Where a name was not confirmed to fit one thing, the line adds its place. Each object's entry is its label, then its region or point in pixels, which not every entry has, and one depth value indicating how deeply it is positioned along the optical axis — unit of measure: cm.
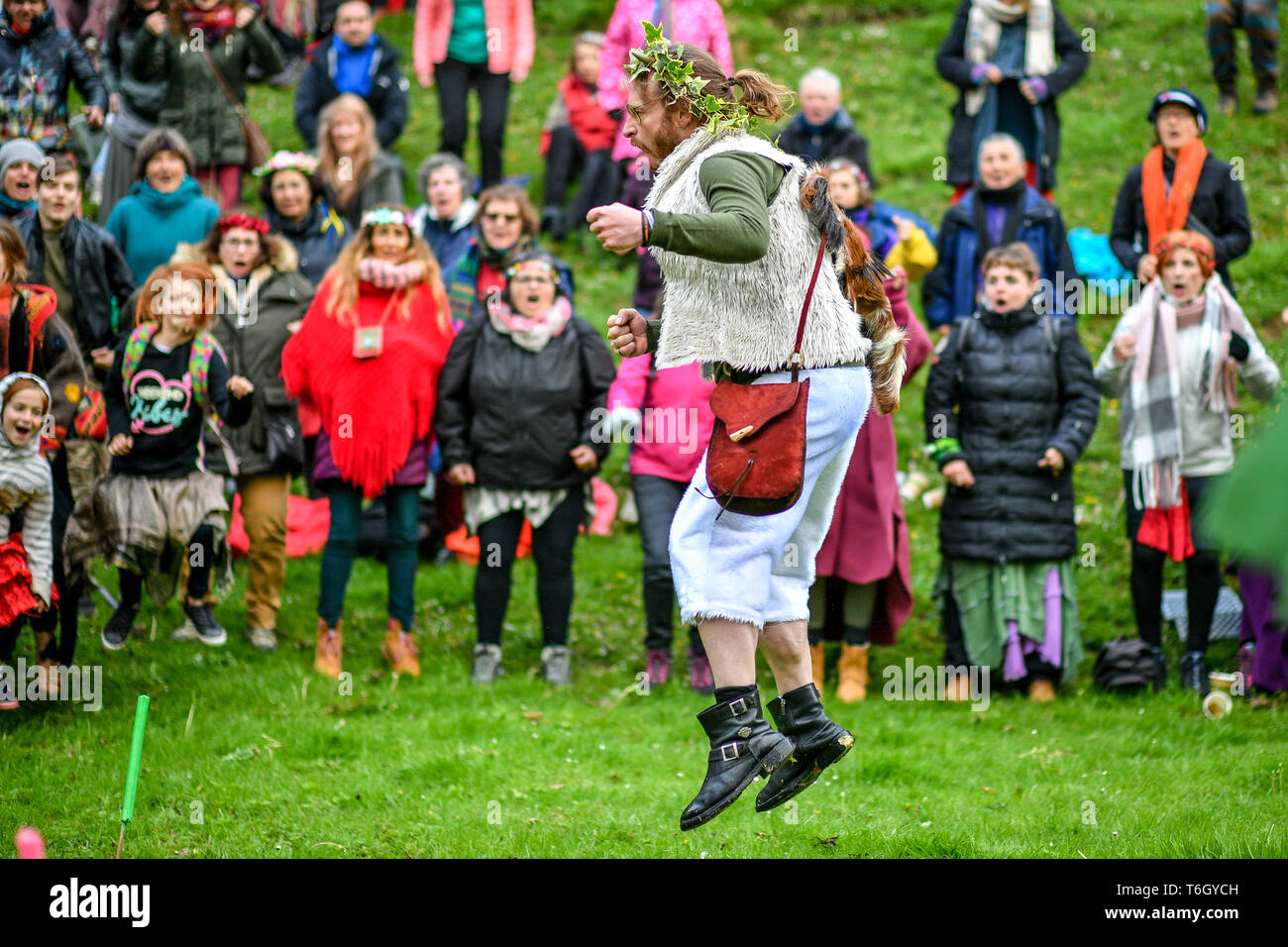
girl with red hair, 747
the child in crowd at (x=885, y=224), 834
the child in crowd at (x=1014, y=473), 791
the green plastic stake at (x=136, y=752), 497
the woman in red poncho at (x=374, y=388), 796
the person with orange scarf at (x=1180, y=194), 891
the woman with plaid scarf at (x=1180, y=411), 782
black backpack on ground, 784
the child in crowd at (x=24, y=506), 664
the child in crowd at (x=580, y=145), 1297
